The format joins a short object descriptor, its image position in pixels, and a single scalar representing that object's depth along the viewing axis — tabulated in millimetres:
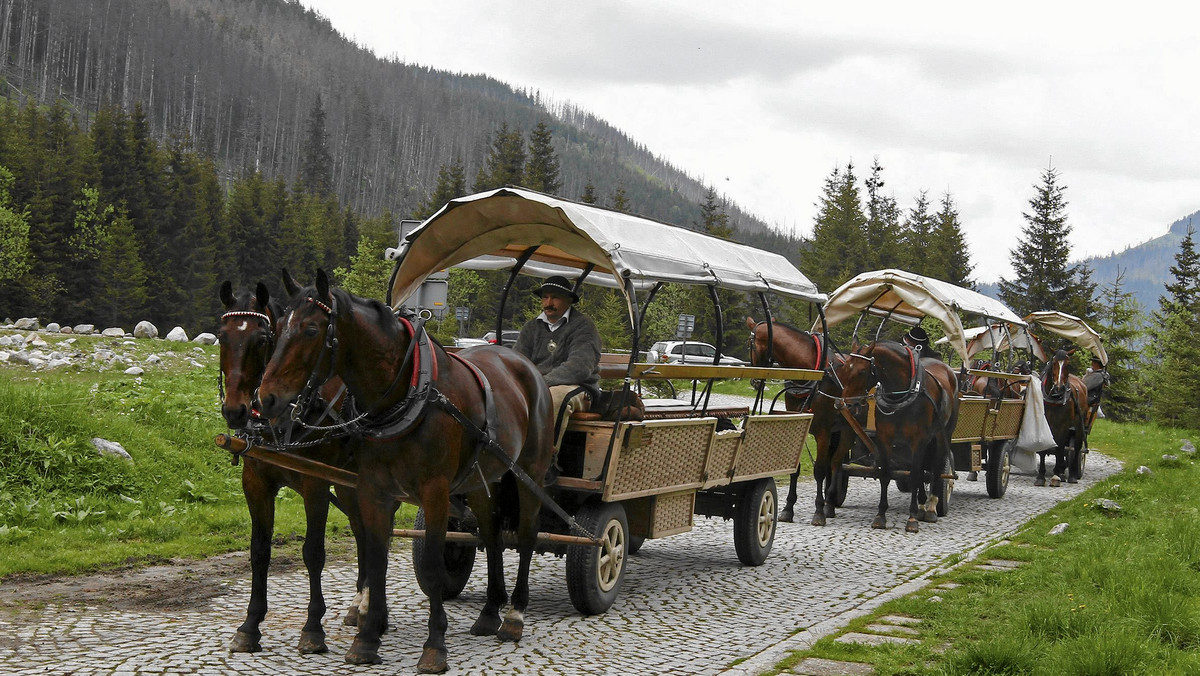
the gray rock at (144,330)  36672
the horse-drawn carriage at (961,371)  13812
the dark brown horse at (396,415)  5535
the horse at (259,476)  5492
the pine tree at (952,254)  63938
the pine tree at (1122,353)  43000
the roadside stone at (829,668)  5882
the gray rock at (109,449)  10817
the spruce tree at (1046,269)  53156
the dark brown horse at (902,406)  12664
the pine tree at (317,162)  111056
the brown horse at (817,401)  11445
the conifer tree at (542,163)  60969
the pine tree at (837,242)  62031
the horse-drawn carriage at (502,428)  5805
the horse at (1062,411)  18609
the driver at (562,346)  7887
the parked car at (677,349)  41056
